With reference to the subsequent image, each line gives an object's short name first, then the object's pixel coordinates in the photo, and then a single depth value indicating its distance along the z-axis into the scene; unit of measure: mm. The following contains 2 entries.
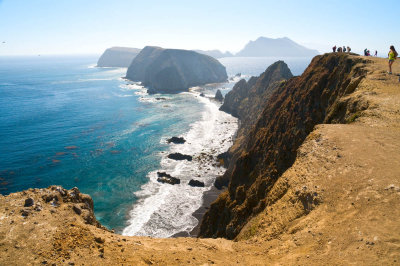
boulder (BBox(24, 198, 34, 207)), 14062
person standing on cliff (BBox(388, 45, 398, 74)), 24525
